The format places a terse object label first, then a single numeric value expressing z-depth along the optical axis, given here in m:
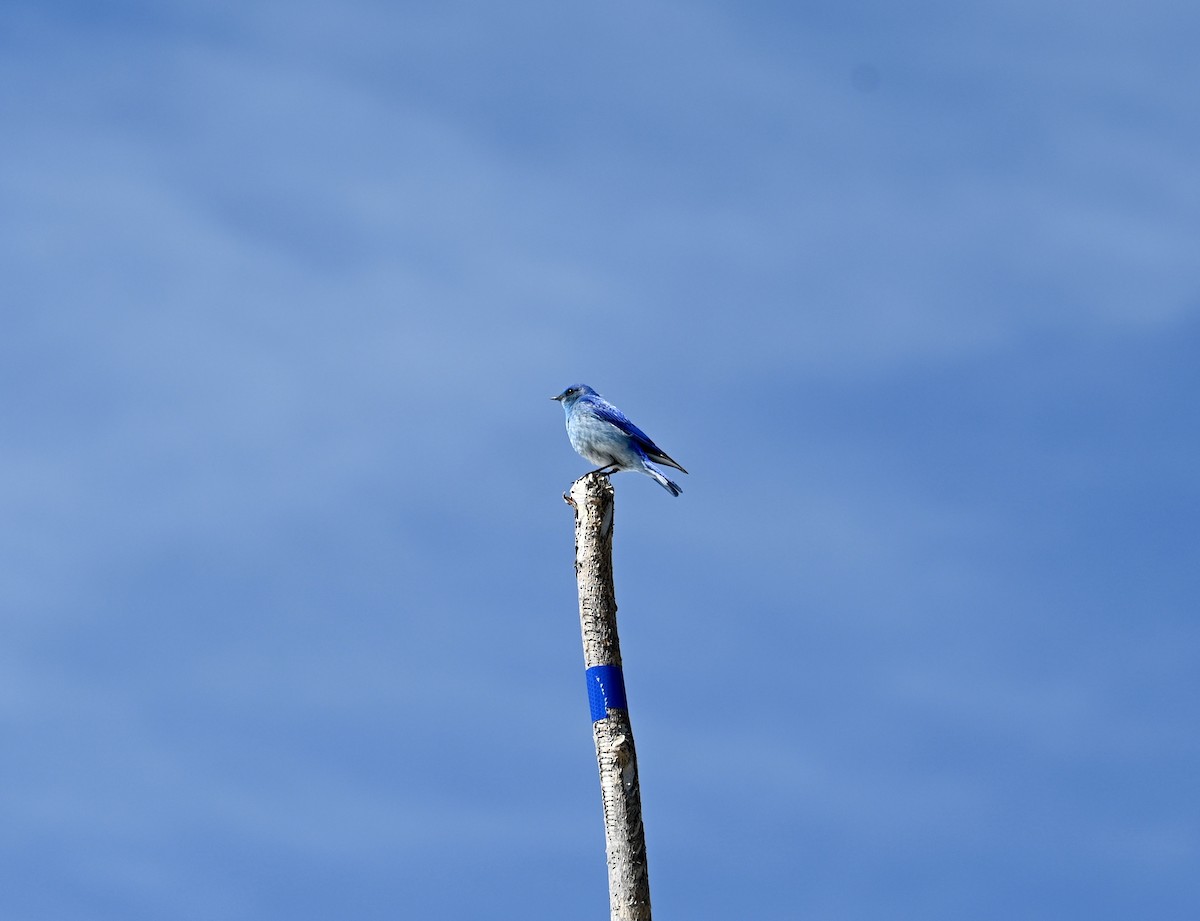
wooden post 19.12
